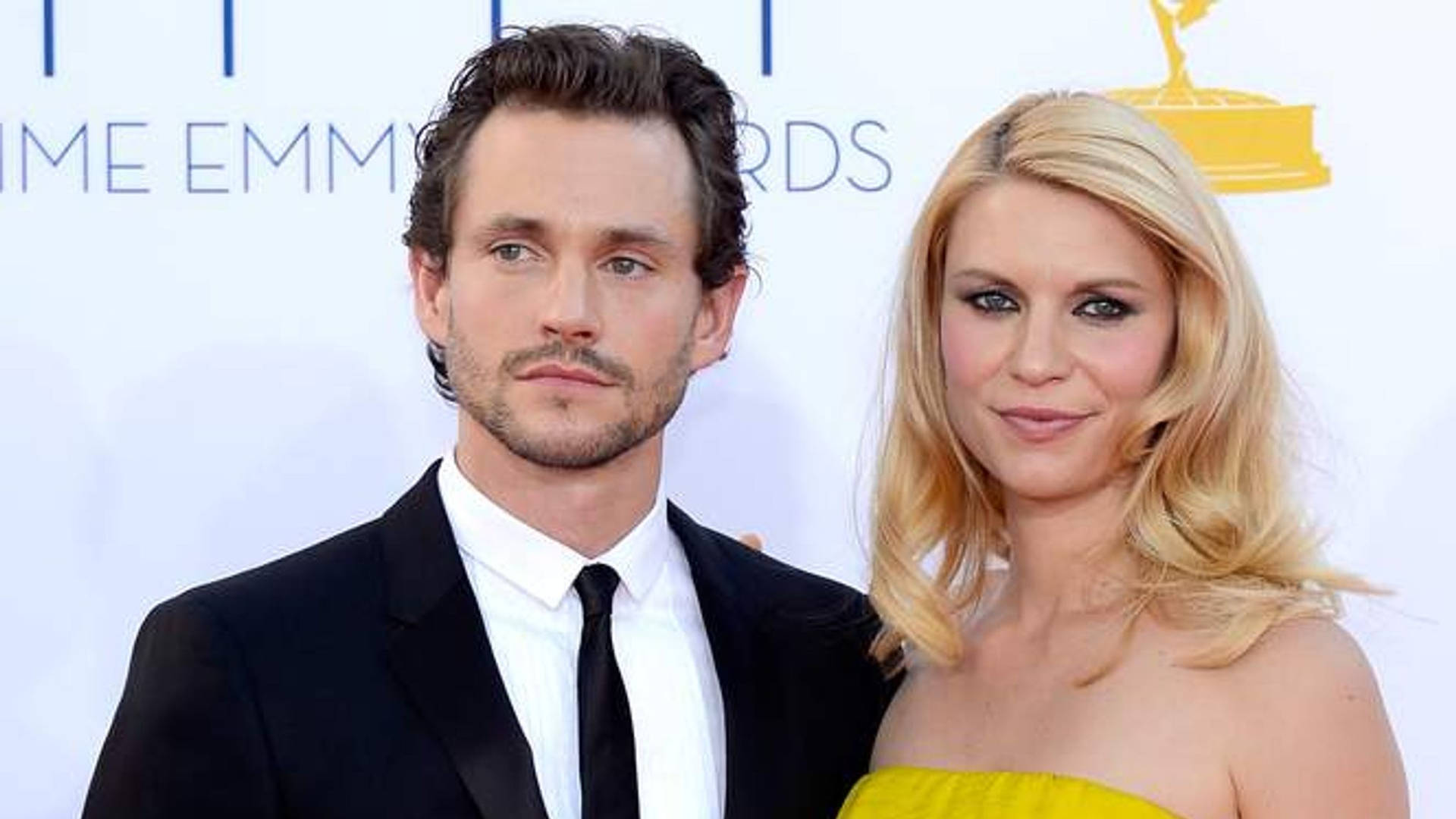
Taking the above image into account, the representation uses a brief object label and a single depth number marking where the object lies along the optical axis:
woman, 4.48
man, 4.17
